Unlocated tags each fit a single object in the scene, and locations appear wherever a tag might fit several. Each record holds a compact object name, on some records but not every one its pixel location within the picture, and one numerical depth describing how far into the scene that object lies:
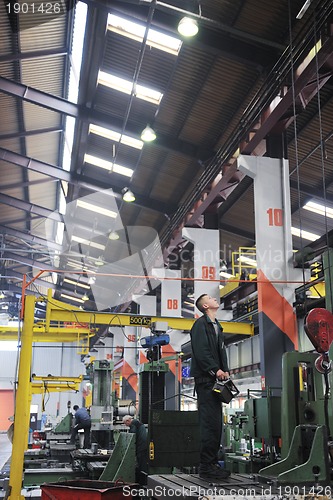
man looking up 4.62
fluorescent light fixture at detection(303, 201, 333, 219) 12.77
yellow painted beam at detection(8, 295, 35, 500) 7.78
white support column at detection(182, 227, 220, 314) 12.12
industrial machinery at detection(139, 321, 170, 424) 9.39
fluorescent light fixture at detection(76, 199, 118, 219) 16.83
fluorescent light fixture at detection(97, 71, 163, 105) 10.98
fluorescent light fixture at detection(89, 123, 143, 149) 12.80
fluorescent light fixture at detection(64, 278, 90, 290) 26.98
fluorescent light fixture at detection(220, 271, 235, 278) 18.06
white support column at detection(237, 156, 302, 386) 8.92
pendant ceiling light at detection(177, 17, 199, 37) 7.75
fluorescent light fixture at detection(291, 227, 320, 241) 14.06
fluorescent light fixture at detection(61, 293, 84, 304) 30.14
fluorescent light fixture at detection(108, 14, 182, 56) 9.50
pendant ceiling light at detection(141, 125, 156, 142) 10.70
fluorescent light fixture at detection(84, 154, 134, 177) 14.30
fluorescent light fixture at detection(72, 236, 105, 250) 20.28
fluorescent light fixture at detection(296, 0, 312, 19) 7.24
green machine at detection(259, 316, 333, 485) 3.97
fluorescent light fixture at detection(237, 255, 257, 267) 16.49
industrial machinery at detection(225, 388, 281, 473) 6.93
